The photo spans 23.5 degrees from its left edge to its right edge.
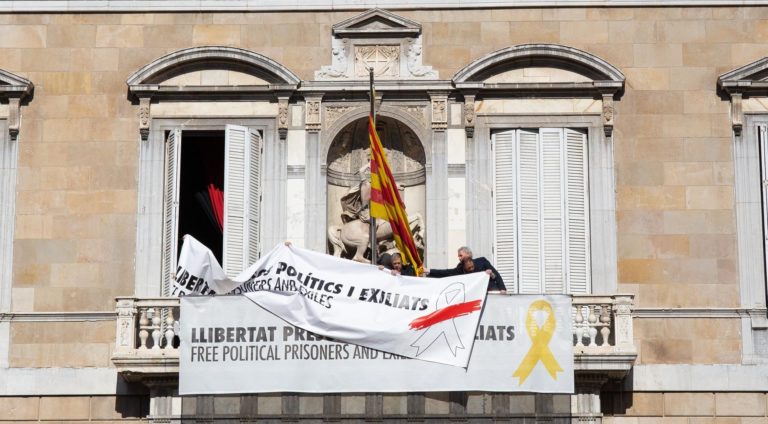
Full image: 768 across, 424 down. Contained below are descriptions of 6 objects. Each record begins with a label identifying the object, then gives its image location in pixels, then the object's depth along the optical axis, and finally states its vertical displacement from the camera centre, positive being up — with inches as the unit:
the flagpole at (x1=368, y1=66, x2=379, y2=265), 1051.3 +66.0
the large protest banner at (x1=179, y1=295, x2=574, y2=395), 990.4 -7.7
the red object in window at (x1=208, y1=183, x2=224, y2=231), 1115.3 +86.0
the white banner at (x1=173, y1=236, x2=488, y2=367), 995.3 +24.8
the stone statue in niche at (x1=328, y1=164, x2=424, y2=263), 1099.9 +66.2
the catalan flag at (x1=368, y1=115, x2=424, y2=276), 1047.0 +78.3
